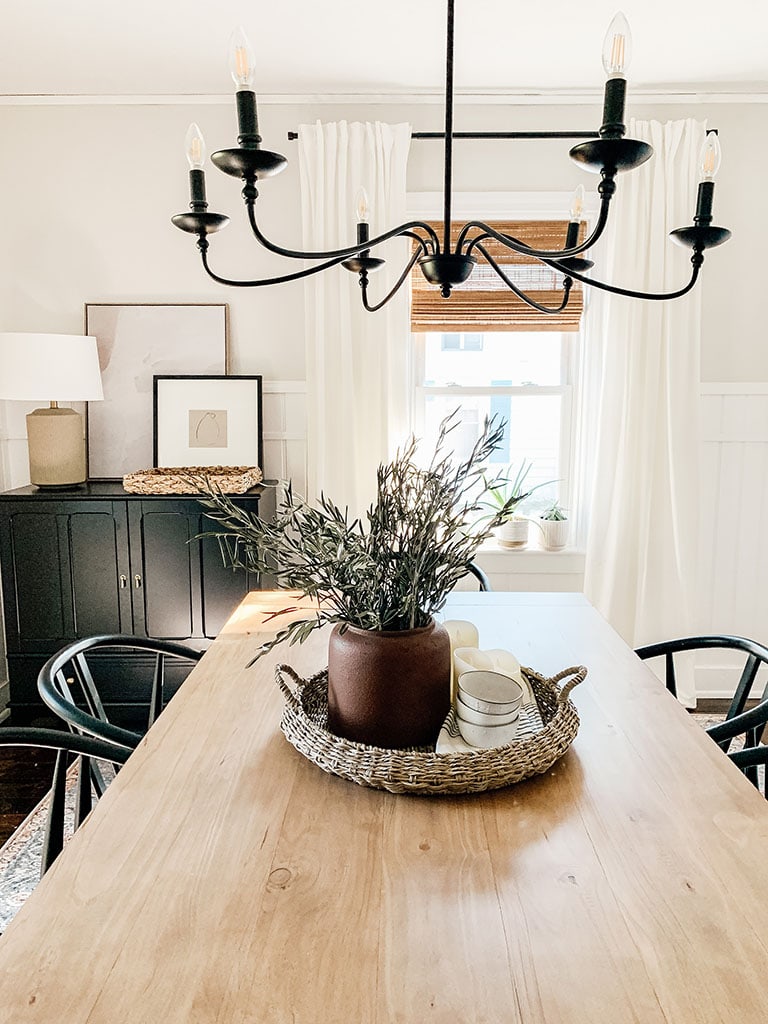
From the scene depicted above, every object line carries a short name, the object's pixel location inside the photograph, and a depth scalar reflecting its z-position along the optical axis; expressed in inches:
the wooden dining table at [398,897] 31.0
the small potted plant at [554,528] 140.3
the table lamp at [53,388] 118.6
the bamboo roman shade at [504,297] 134.0
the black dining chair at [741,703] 54.3
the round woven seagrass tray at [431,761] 45.7
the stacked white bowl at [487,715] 48.9
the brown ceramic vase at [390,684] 48.5
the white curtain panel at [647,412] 128.5
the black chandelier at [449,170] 43.7
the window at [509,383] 137.6
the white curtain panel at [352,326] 128.4
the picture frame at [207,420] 134.3
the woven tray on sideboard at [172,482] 122.0
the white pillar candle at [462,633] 59.5
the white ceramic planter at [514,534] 141.7
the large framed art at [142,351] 134.4
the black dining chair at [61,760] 51.3
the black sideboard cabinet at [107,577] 123.4
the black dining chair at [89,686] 58.7
